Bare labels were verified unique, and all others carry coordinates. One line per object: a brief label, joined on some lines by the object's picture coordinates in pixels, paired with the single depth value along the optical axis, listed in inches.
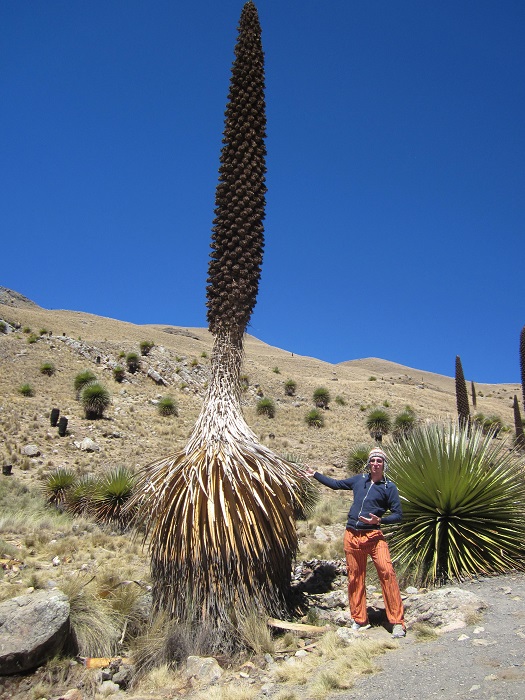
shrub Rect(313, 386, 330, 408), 1555.1
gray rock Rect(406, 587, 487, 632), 203.6
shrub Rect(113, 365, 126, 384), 1295.5
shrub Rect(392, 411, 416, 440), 1176.8
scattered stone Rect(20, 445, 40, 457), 701.9
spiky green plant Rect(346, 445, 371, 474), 781.3
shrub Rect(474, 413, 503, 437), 1432.2
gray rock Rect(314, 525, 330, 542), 445.7
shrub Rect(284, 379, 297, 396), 1747.0
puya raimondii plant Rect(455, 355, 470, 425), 791.1
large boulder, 205.0
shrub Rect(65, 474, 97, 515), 514.6
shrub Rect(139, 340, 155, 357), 1648.7
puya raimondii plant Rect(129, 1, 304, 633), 221.8
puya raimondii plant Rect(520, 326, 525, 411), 677.9
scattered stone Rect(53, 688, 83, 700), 193.2
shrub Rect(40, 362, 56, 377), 1222.3
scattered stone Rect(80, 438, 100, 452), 779.4
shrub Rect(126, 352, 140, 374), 1406.3
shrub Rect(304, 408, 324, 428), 1223.5
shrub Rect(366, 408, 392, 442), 1209.4
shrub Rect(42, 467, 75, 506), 545.3
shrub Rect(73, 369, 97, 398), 1092.5
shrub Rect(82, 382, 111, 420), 939.3
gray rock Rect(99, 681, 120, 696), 200.1
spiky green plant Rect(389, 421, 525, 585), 274.5
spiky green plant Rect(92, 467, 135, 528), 496.7
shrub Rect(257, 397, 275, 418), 1256.8
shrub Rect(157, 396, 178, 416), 1057.5
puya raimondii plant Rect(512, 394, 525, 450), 780.3
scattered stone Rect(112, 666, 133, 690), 210.4
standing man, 213.3
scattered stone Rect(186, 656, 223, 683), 201.6
